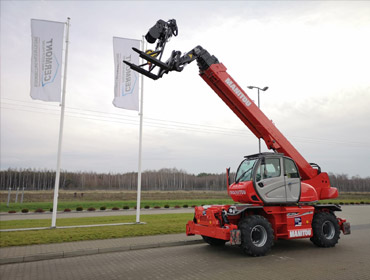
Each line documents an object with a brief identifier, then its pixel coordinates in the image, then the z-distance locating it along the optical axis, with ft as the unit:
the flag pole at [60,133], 43.99
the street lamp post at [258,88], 83.69
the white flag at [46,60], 45.75
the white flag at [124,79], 51.83
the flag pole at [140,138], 50.33
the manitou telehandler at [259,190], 27.50
